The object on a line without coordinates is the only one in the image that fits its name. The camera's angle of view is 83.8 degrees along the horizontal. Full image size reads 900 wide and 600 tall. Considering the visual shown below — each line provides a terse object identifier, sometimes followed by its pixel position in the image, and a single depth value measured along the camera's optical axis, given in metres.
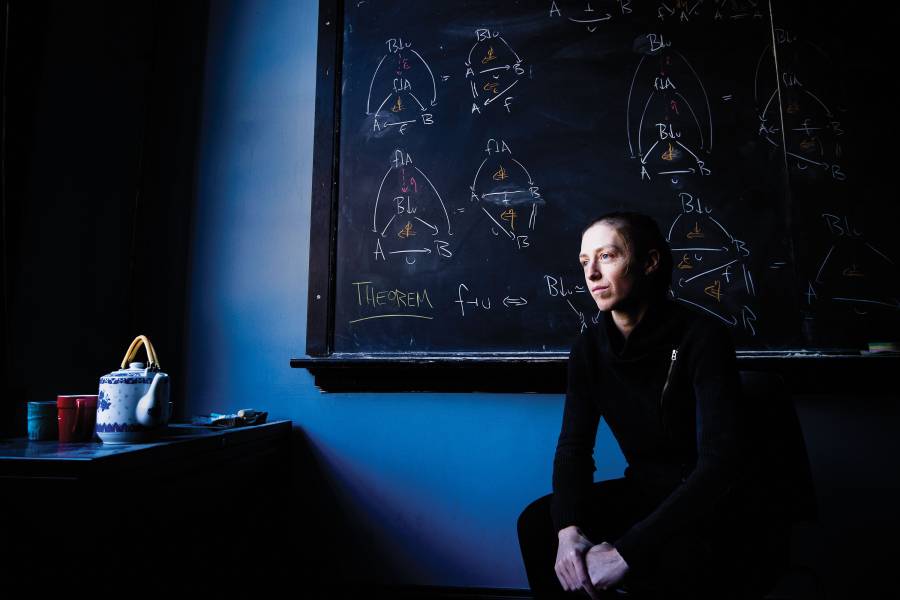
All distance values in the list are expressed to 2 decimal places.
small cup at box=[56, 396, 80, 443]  1.37
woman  1.06
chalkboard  1.81
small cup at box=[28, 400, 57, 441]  1.40
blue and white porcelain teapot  1.30
